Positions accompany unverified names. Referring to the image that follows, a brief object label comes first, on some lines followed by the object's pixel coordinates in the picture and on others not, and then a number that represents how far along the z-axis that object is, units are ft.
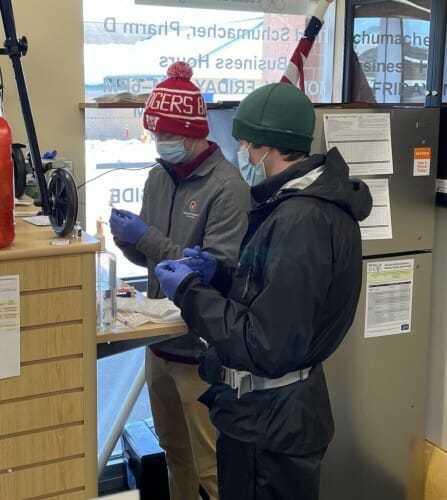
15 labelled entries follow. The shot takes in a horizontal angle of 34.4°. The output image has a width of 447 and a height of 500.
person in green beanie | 5.41
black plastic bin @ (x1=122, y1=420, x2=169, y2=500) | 9.23
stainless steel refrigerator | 8.64
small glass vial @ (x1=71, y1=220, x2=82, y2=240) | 5.42
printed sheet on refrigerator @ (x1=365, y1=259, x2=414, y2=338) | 8.71
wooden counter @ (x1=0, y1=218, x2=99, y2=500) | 5.13
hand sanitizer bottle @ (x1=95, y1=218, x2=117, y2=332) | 6.05
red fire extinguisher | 4.86
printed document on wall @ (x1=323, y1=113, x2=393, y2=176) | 8.28
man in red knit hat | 7.27
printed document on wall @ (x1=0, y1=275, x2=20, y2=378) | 5.01
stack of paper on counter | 6.26
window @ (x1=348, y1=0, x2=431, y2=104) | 10.15
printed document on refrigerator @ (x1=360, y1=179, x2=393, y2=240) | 8.50
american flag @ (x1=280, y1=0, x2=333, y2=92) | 9.09
